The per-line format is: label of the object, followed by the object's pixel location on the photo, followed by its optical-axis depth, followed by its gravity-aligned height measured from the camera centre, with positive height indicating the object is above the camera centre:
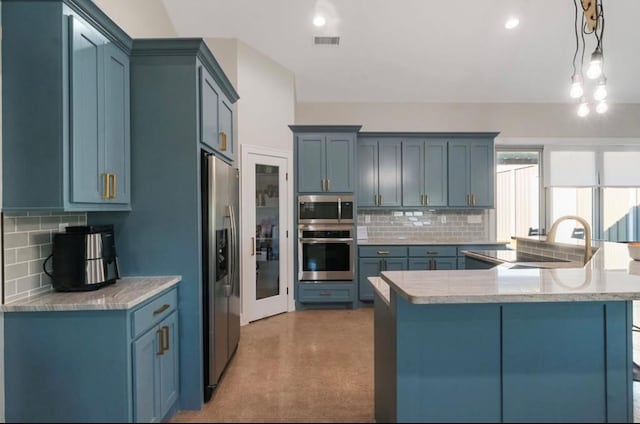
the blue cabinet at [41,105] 1.75 +0.53
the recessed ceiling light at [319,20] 3.74 +2.00
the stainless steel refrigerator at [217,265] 2.37 -0.38
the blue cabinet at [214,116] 2.38 +0.73
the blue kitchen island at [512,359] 1.56 -0.66
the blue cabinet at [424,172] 4.84 +0.52
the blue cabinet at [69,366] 1.74 -0.75
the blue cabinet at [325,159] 4.46 +0.65
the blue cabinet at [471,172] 4.85 +0.52
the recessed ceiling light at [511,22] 3.62 +1.90
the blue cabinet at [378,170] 4.82 +0.55
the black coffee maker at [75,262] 1.96 -0.27
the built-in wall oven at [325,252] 4.41 -0.50
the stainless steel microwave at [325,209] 4.44 +0.03
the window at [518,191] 5.35 +0.28
